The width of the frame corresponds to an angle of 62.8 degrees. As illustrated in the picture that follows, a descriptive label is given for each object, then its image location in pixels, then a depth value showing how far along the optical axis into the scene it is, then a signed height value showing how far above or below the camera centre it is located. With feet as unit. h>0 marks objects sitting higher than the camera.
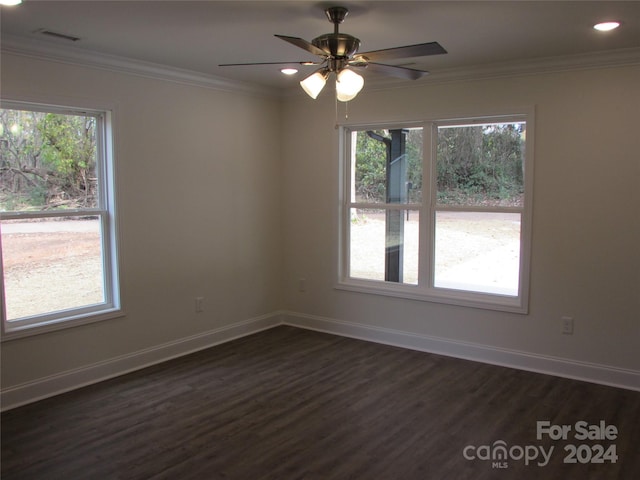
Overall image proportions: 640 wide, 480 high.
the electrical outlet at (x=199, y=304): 15.81 -3.27
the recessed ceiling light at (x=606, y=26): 10.23 +3.37
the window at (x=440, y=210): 14.51 -0.41
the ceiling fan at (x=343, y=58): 9.12 +2.48
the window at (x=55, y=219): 11.87 -0.55
